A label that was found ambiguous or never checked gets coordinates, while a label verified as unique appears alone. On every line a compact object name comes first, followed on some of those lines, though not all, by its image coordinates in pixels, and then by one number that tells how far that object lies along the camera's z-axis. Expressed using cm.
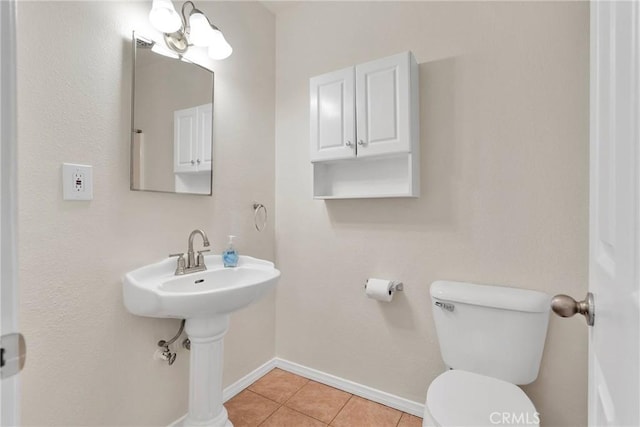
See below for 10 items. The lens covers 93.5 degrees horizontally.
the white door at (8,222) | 37
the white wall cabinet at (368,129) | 151
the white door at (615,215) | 34
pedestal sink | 114
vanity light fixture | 146
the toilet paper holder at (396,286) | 166
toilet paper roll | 162
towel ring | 198
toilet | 102
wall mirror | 135
